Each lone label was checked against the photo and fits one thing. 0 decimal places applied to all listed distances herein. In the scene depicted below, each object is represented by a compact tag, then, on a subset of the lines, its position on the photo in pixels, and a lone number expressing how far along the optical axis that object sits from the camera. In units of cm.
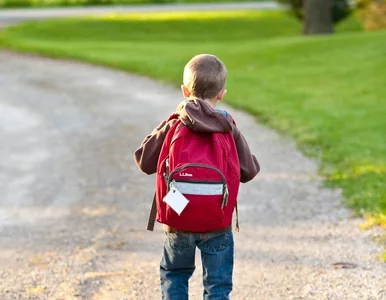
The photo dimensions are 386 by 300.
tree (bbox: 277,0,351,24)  2467
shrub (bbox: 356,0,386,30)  2344
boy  344
